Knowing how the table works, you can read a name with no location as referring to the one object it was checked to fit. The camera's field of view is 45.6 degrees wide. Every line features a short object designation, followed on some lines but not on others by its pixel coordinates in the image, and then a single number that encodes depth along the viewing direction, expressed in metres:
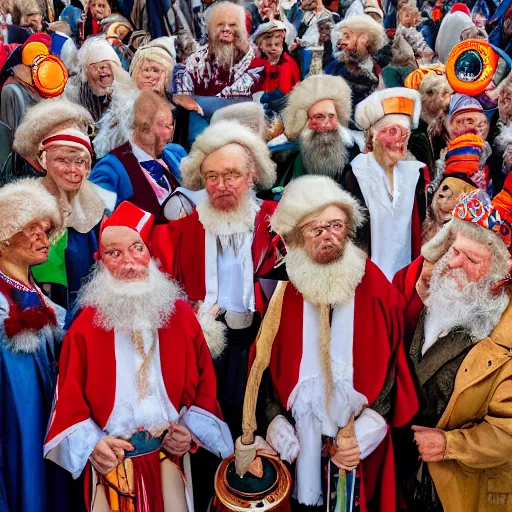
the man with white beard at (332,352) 2.85
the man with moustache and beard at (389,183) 3.92
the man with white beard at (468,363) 2.72
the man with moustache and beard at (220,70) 4.88
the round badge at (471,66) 4.48
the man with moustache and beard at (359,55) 5.09
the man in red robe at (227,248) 3.36
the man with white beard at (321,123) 4.17
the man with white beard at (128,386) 2.77
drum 2.71
